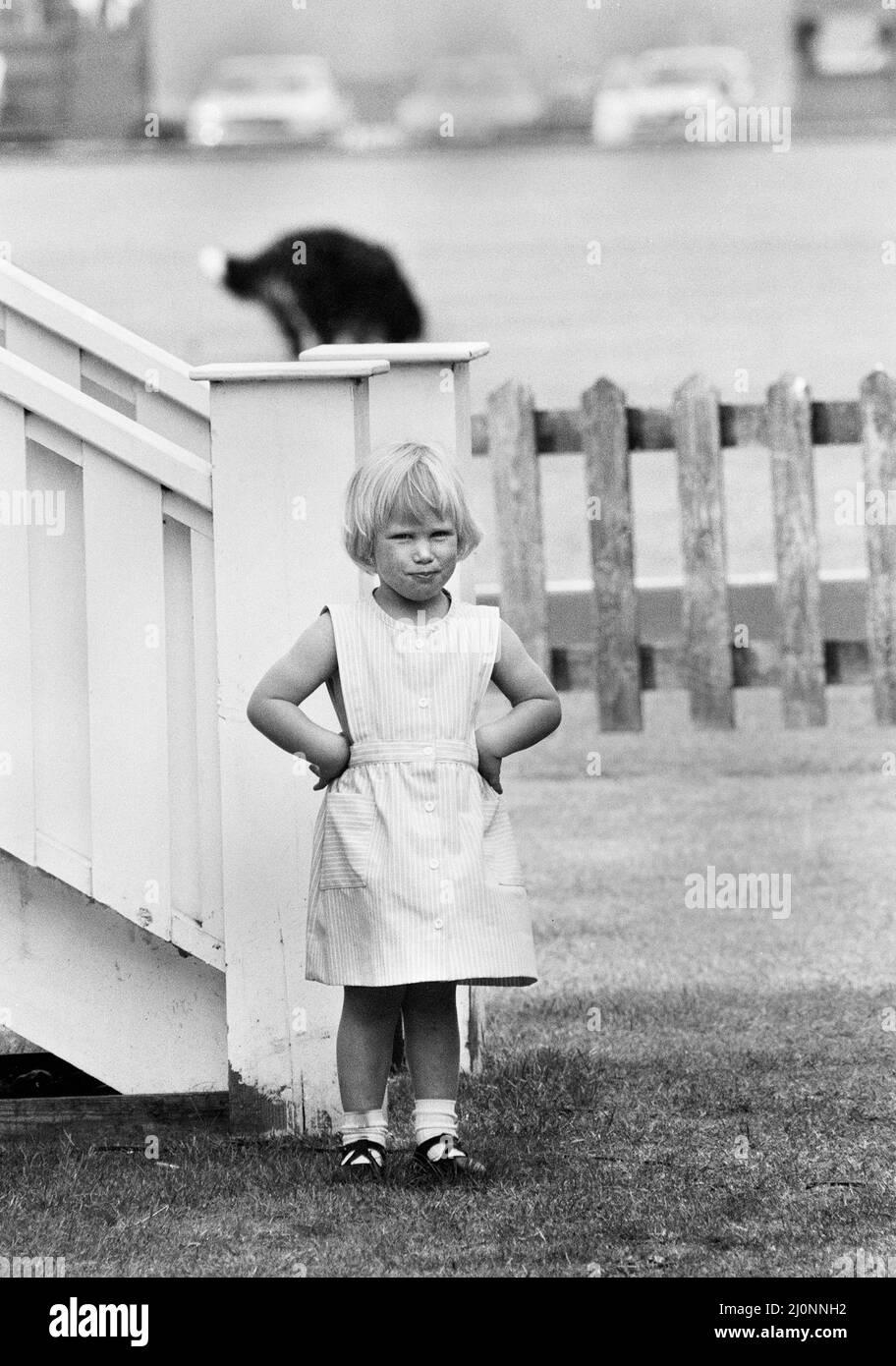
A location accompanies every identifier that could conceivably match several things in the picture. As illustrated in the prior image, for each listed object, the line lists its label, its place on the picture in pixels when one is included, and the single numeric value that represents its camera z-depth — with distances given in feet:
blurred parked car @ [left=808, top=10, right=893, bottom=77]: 97.04
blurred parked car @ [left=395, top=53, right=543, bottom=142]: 93.66
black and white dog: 42.75
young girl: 11.39
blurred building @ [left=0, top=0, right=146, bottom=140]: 92.22
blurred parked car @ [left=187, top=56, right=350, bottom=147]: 92.58
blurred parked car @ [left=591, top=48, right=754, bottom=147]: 91.04
